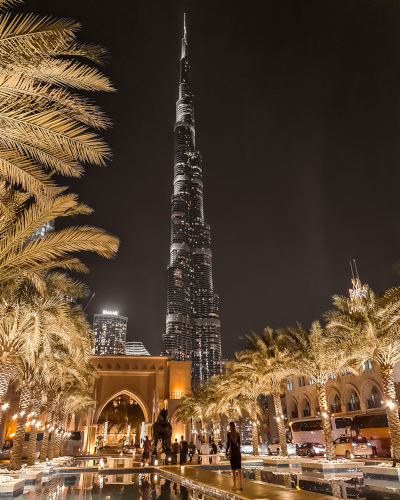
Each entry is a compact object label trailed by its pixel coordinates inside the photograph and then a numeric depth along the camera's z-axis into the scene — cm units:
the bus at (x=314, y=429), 3665
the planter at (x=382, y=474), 1303
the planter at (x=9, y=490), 967
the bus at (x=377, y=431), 2931
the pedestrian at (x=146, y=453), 2369
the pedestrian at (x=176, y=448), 2458
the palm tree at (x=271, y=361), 2211
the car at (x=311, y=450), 2923
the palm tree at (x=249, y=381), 2408
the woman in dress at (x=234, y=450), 991
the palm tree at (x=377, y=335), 1514
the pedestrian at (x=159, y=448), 2472
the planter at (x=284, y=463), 1922
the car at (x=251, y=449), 4012
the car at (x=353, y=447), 2492
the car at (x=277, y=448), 3061
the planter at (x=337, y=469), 1547
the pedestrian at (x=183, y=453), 2252
